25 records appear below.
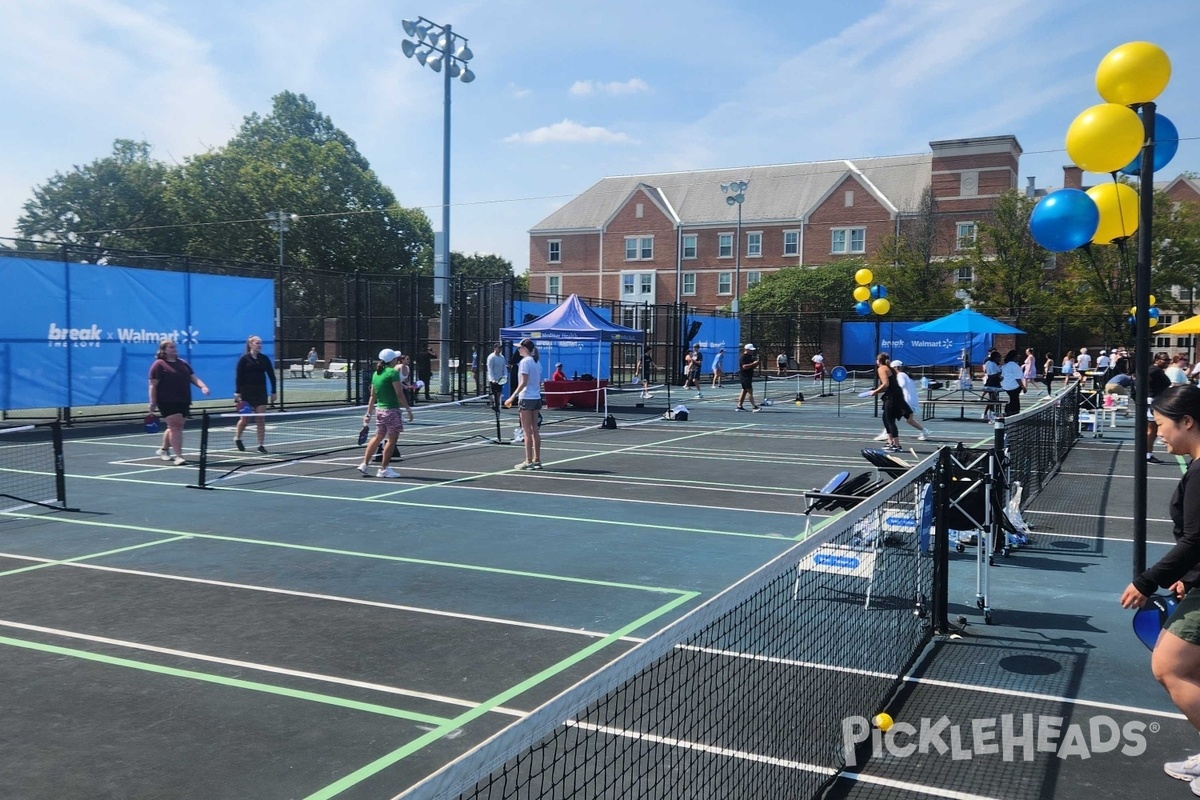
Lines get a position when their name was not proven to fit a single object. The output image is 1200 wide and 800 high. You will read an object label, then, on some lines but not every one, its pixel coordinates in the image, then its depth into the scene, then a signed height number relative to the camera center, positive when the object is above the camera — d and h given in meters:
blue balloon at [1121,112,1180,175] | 7.06 +1.67
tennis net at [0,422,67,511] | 11.24 -1.75
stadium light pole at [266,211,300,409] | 26.03 +1.07
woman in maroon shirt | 14.56 -0.54
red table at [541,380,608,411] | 27.45 -1.09
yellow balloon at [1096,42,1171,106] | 6.02 +1.86
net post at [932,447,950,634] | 6.70 -1.36
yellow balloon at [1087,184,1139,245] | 7.12 +1.15
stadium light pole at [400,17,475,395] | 29.06 +9.50
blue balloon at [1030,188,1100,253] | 6.84 +1.04
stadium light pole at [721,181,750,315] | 49.16 +8.75
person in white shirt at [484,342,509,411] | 25.17 -0.23
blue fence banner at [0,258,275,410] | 19.41 +0.62
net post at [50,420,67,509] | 11.12 -1.36
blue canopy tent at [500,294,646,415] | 23.84 +0.77
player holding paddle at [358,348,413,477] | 13.54 -0.69
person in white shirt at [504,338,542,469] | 14.67 -0.63
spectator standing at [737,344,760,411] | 27.49 -0.38
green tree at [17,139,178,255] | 60.62 +9.51
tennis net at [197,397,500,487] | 15.52 -1.68
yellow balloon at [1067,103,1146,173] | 5.96 +1.44
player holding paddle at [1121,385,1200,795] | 3.98 -0.98
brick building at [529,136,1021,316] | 59.66 +10.15
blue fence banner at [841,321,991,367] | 46.59 +0.75
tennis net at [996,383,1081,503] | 10.77 -1.19
